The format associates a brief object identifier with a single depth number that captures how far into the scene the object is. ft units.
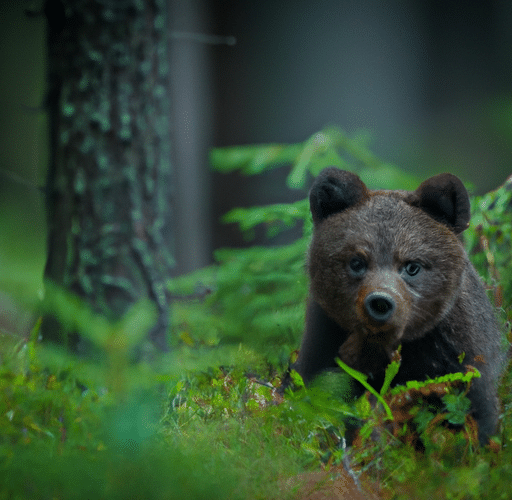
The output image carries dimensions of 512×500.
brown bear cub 46.37
